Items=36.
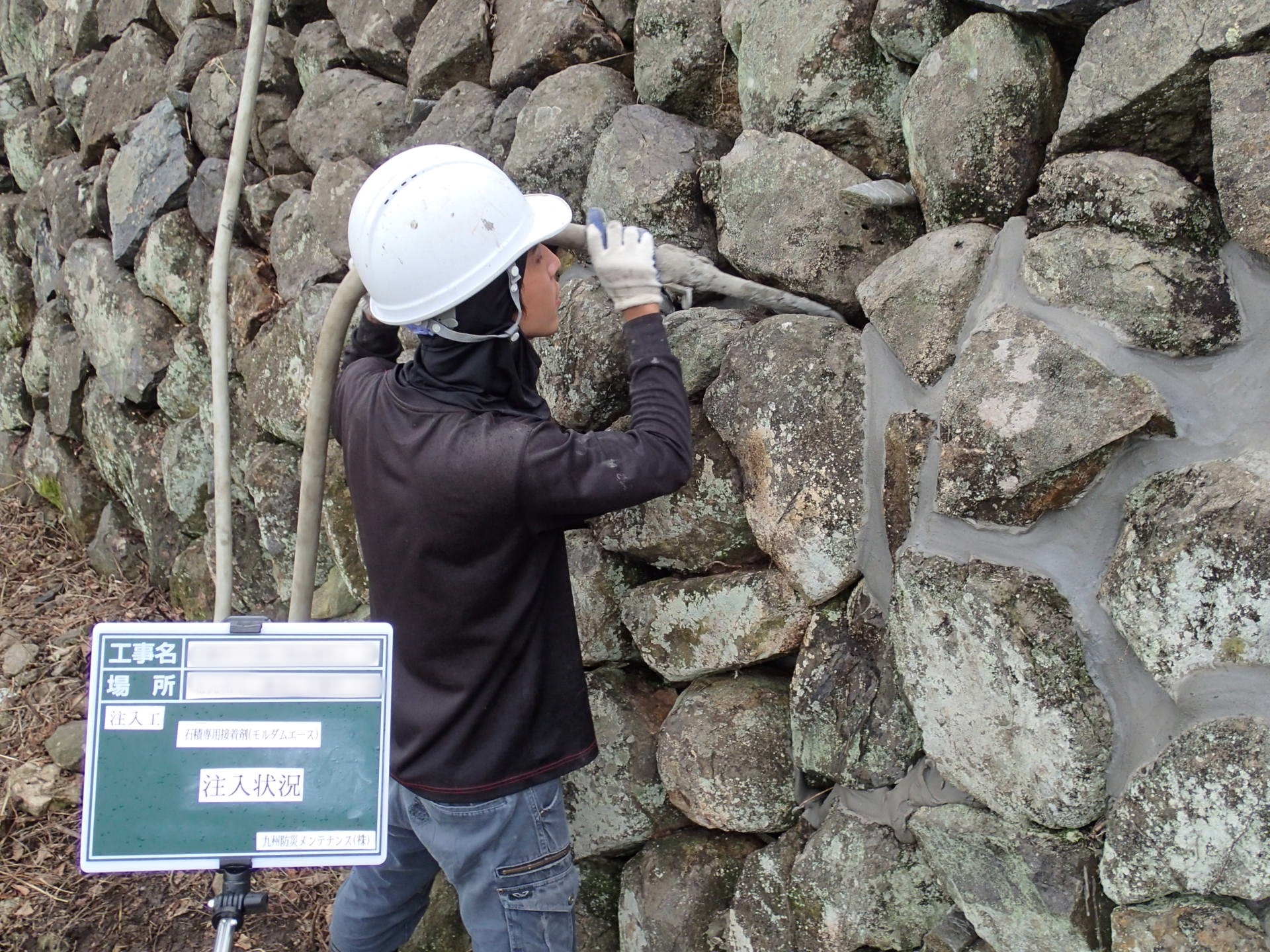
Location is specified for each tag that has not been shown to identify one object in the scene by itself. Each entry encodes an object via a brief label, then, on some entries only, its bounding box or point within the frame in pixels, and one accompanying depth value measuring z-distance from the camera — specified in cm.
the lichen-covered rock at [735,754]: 198
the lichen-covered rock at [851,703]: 180
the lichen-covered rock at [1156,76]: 137
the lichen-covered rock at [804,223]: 193
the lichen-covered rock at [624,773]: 221
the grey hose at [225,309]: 257
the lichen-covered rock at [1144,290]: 143
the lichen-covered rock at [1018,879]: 152
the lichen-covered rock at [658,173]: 215
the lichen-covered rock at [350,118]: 290
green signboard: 138
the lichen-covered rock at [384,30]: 286
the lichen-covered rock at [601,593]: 222
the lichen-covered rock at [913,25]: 174
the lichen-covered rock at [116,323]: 373
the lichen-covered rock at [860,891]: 179
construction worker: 163
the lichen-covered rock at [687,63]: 218
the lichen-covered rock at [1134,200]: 144
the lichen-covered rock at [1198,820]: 132
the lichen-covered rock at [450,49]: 264
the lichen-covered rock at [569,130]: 235
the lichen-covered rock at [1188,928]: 135
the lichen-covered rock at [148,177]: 355
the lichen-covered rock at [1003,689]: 151
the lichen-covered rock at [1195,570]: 130
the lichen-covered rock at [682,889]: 212
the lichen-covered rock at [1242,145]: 132
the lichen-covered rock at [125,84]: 381
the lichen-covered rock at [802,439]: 183
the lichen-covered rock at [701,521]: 199
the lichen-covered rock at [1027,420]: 145
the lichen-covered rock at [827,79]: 190
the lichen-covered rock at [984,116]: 161
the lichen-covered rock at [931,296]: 167
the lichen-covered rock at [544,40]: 241
